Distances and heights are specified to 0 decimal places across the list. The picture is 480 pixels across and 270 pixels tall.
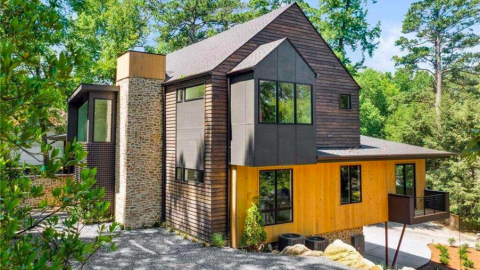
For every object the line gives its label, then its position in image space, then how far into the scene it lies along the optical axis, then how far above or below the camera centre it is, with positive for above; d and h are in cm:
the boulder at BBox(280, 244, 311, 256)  937 -300
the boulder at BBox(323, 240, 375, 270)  853 -300
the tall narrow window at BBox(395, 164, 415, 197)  1443 -177
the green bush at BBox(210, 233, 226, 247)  1015 -292
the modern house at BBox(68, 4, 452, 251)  1027 +6
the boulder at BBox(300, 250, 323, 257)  921 -305
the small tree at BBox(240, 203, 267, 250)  995 -259
